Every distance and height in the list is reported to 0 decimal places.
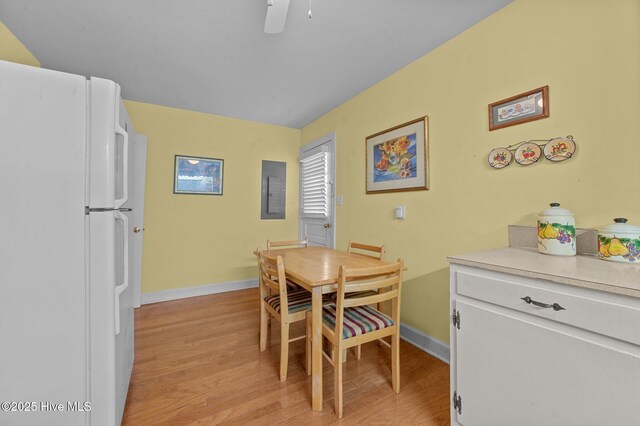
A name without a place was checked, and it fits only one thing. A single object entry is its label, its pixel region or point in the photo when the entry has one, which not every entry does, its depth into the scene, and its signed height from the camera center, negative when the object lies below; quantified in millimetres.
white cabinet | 784 -505
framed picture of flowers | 2084 +522
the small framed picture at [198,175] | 3230 +524
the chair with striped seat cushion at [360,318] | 1374 -636
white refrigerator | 941 -129
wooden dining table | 1423 -363
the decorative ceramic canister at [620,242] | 1043 -110
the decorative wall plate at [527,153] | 1441 +363
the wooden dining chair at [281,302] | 1584 -620
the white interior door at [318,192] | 3205 +326
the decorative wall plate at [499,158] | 1559 +366
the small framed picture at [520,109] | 1428 +645
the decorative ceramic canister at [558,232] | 1204 -80
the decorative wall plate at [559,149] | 1324 +361
